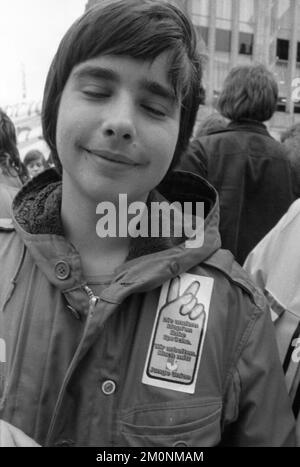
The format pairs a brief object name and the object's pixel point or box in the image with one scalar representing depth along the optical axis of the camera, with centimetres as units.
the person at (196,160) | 220
